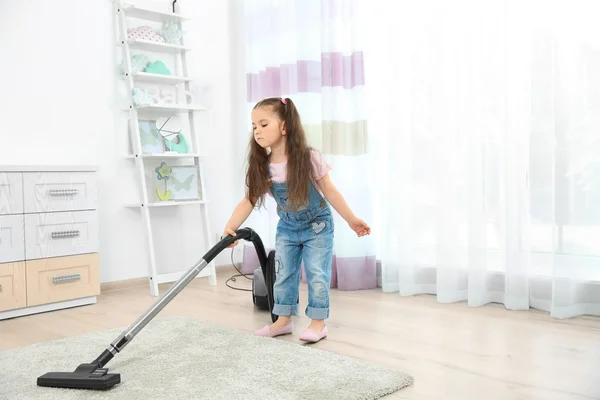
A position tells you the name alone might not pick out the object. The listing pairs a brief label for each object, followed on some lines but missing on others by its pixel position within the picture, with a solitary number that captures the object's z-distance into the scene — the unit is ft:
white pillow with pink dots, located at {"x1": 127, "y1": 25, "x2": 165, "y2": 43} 10.28
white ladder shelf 9.98
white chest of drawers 8.04
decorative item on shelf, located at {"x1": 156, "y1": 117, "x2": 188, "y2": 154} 10.67
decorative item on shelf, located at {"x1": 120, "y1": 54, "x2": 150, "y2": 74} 10.27
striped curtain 9.50
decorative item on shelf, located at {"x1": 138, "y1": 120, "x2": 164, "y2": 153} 10.34
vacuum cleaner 4.94
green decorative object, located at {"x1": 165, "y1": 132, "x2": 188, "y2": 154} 10.66
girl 6.54
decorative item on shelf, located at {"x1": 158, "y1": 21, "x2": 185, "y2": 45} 10.84
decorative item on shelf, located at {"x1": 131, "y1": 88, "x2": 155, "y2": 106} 9.92
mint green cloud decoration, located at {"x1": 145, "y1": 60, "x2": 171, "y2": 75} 10.55
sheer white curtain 7.23
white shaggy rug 4.77
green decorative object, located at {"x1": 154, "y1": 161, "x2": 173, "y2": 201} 10.47
